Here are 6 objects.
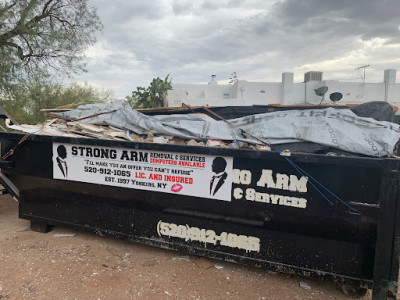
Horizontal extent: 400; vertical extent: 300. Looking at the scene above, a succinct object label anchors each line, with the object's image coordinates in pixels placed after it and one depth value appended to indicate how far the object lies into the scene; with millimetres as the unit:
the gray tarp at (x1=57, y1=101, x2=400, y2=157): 2244
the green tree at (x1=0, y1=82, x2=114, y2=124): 13914
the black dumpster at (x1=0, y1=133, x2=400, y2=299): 2107
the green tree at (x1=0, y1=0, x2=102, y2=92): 11884
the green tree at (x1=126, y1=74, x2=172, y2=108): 17047
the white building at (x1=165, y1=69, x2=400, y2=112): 21609
